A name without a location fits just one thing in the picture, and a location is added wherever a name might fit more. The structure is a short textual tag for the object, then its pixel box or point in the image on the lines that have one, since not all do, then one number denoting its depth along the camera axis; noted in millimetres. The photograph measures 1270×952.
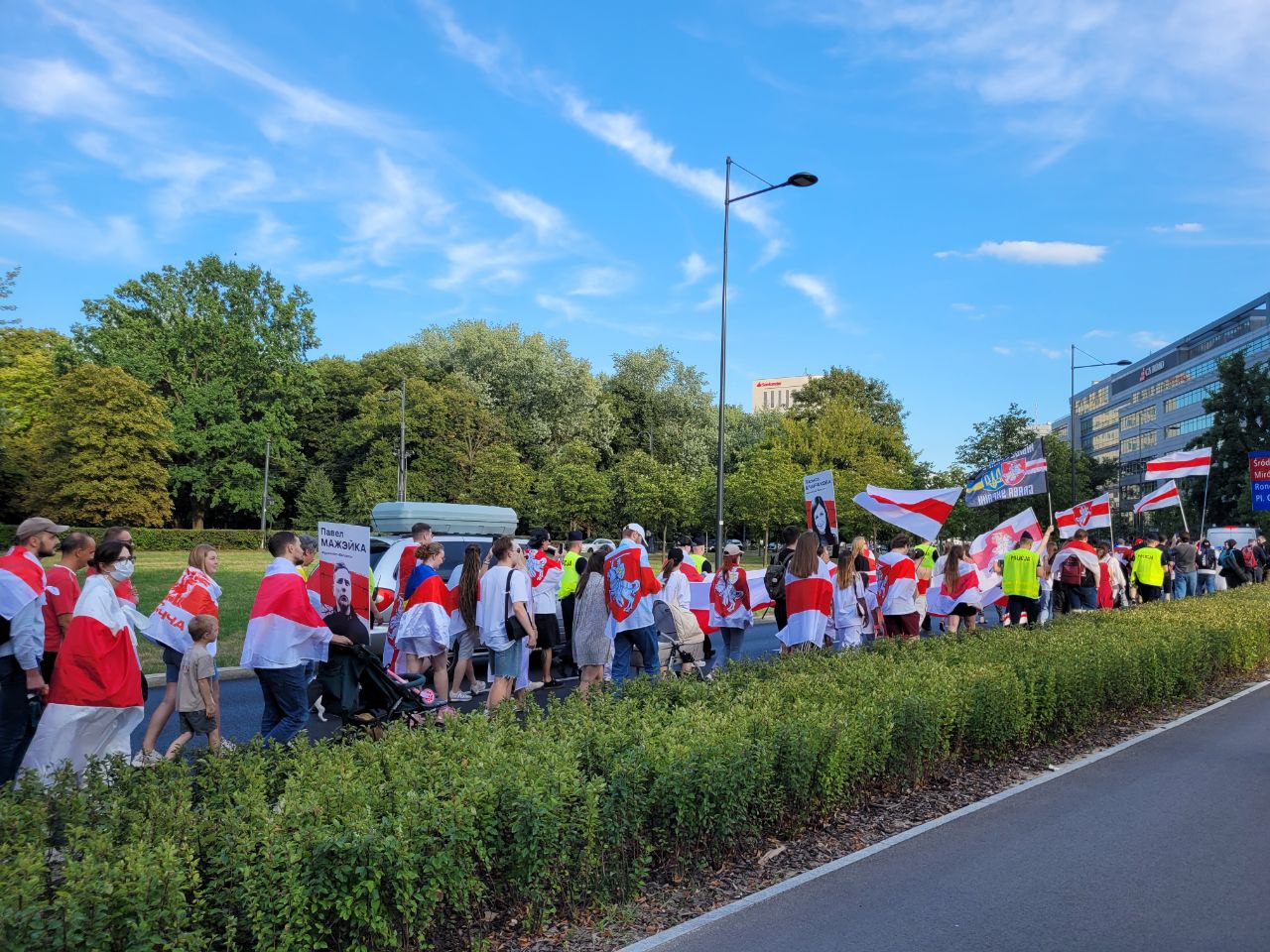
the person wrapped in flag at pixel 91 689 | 5727
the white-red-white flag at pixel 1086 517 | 19766
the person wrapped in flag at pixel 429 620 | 9305
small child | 6922
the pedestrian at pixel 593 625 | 9422
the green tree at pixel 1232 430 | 61500
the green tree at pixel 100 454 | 50781
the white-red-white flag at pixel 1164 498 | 23562
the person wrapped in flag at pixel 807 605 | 10625
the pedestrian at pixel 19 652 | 6277
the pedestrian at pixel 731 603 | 12359
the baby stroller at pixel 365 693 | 7000
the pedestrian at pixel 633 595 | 9281
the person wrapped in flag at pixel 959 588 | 13602
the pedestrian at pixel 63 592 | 6613
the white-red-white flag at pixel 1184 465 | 26547
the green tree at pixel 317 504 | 58250
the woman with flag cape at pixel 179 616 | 7281
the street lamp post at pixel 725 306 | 19938
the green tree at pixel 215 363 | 58156
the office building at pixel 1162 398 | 96000
